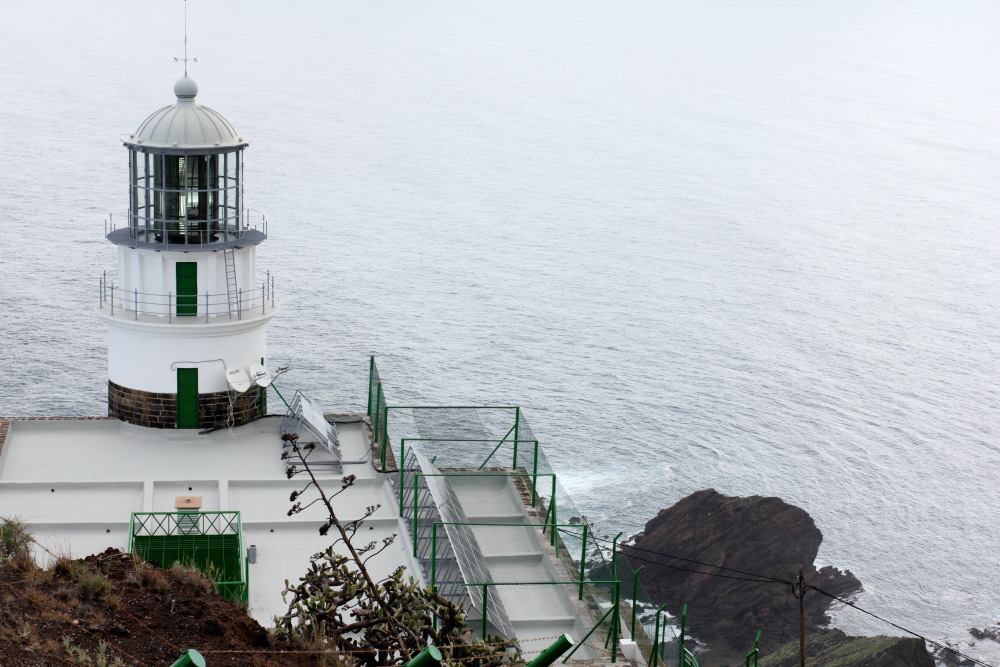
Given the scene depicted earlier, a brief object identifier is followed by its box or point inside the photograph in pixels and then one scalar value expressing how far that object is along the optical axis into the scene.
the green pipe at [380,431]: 31.91
